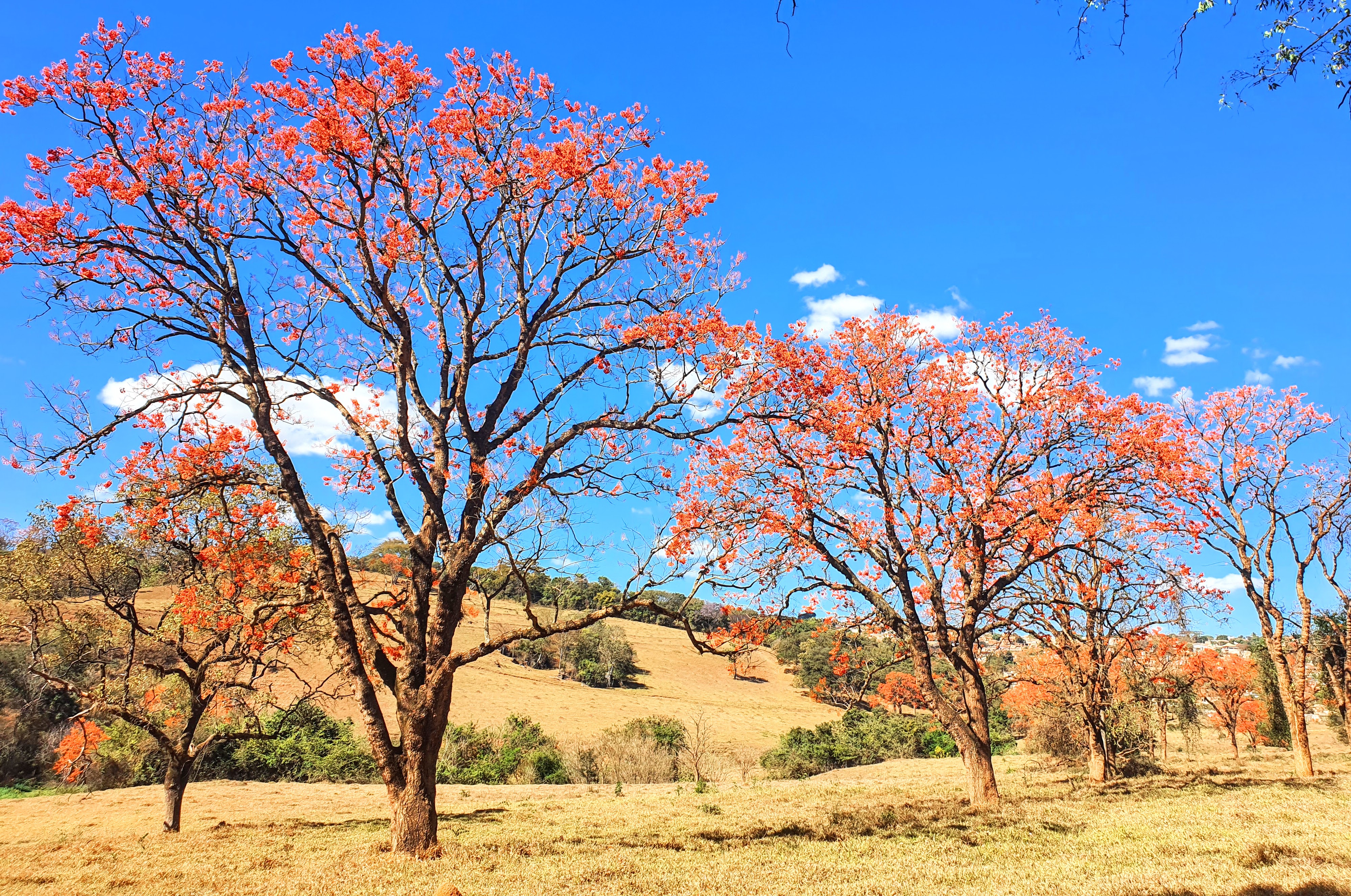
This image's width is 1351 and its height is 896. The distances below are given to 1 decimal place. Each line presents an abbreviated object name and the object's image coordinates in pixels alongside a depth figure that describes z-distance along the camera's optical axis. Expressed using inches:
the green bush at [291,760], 1302.9
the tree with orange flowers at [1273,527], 883.4
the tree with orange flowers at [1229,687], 1357.0
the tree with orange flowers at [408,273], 417.4
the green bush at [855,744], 1469.0
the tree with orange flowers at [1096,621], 691.4
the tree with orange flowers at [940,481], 631.8
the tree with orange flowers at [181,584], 512.4
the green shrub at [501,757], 1310.3
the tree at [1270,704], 1653.5
